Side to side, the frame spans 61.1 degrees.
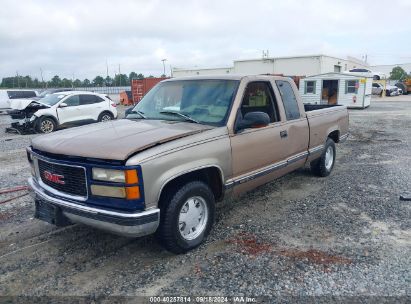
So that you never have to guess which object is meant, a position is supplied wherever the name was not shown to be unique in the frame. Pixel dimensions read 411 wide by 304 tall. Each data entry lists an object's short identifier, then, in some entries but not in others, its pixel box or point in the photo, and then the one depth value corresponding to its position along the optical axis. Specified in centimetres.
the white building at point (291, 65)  3556
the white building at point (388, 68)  8050
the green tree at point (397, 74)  6390
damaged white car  1341
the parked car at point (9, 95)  2356
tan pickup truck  313
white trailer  2323
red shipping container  2912
